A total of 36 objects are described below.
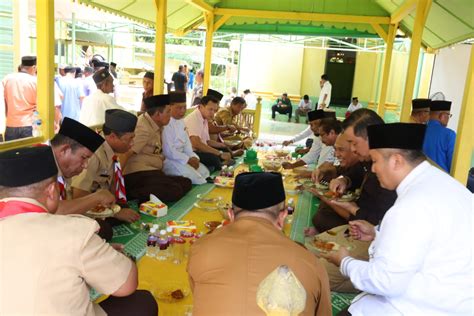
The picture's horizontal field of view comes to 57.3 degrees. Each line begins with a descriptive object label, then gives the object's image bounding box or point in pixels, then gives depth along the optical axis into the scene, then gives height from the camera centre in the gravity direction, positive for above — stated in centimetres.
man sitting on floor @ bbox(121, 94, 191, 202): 489 -105
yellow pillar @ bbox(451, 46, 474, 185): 403 -38
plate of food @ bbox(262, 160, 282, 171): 625 -120
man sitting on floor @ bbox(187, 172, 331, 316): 154 -67
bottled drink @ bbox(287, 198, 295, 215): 438 -126
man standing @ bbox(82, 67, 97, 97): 807 -33
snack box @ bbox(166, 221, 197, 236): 359 -127
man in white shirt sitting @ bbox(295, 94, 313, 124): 1636 -89
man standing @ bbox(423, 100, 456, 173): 525 -51
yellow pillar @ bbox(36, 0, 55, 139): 414 +1
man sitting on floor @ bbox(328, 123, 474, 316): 178 -62
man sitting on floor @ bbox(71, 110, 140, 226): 366 -81
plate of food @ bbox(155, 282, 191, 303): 276 -140
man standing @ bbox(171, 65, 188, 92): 1046 -16
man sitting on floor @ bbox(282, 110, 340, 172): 549 -86
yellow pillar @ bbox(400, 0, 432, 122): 658 +58
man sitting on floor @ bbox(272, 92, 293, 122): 1672 -93
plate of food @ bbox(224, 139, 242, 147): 814 -122
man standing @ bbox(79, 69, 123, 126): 578 -45
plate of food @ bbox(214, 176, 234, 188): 556 -133
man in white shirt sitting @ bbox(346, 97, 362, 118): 1459 -58
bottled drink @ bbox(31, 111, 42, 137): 425 -59
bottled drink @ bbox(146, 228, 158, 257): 333 -130
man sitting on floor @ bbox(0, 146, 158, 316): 155 -68
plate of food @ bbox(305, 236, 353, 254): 309 -115
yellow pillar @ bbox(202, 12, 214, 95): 979 +60
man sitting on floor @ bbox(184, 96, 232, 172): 669 -90
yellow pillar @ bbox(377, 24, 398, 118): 941 +56
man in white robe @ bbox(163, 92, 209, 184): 560 -95
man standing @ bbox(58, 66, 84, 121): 759 -52
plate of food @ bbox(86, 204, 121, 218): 337 -111
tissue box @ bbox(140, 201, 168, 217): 438 -136
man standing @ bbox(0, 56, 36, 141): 594 -50
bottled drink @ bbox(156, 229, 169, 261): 328 -128
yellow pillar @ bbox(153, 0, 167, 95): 712 +38
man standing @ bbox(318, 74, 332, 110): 1290 -20
